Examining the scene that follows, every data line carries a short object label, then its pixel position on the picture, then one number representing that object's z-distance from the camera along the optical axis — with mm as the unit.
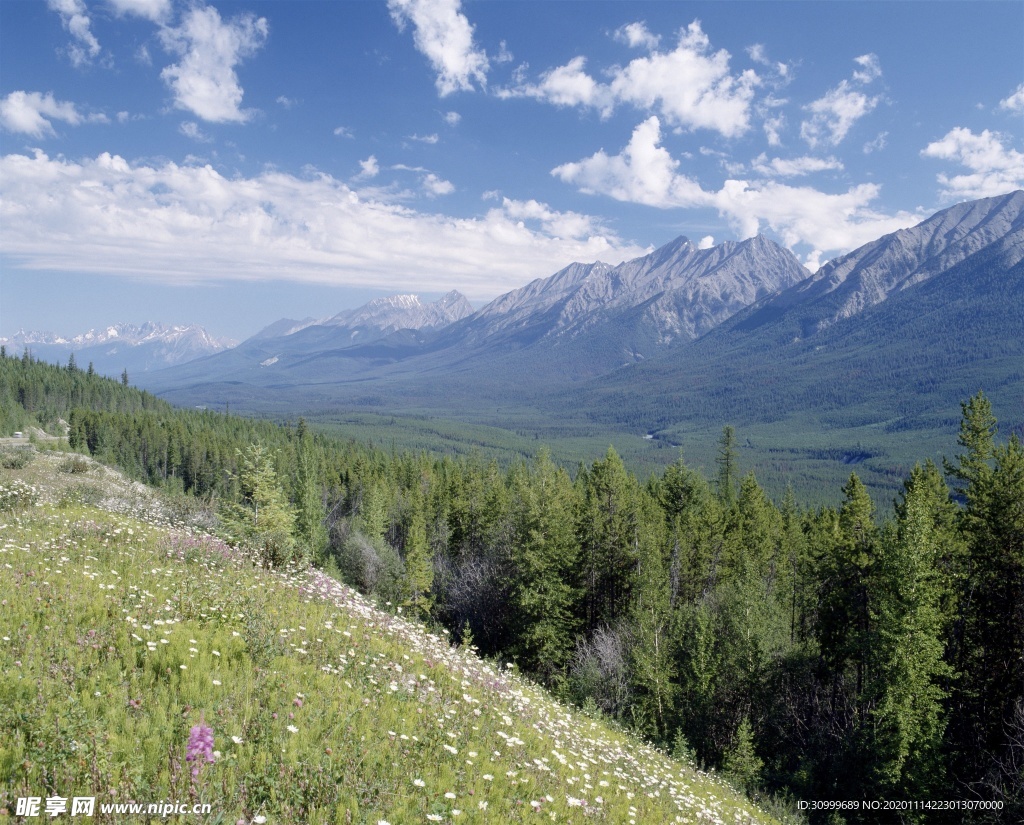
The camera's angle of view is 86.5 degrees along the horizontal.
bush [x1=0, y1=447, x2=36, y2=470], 28750
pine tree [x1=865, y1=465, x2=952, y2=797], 18828
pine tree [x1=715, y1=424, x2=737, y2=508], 63231
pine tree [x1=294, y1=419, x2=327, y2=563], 44219
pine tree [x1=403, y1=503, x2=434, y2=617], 40594
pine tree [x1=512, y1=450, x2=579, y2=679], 29844
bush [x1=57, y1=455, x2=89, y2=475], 35812
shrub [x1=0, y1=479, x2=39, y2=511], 13445
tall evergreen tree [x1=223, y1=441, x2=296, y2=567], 19266
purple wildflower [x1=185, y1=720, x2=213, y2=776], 4316
